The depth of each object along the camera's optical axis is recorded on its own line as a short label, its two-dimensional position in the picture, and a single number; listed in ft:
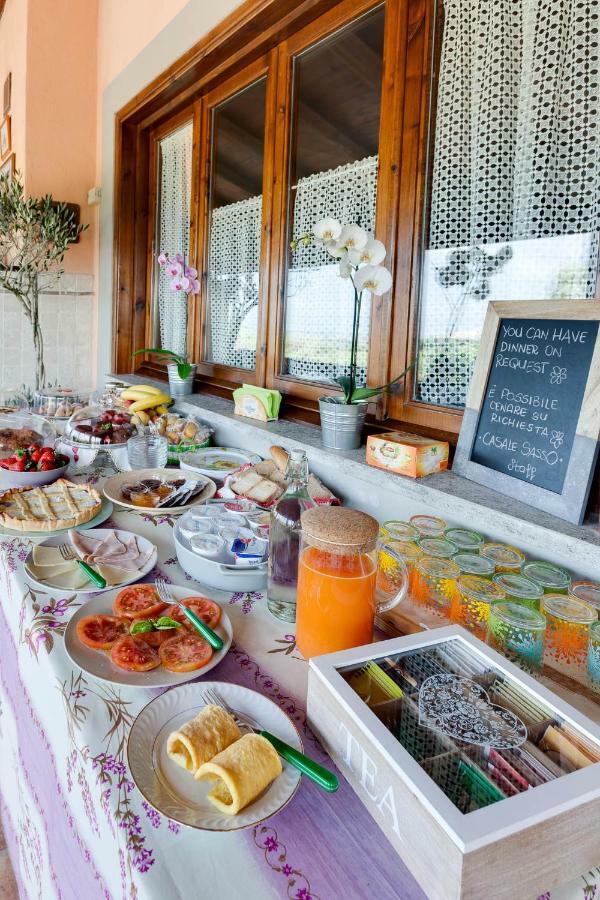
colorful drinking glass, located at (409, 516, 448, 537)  3.02
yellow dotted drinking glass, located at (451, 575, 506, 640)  2.34
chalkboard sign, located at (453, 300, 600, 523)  2.73
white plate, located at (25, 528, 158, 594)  2.82
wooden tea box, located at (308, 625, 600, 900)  1.29
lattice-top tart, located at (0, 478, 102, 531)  3.50
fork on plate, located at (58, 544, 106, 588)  2.85
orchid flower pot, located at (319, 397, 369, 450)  3.99
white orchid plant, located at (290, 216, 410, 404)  3.70
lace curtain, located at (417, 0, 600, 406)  3.07
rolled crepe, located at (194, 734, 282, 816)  1.58
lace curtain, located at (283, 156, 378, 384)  4.54
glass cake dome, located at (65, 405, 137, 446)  5.17
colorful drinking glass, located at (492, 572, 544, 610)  2.35
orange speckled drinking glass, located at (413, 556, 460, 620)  2.51
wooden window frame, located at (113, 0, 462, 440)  4.00
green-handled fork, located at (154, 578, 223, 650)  2.33
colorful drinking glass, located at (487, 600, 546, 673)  2.16
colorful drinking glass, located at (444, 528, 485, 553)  2.84
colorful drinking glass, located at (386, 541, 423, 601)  2.65
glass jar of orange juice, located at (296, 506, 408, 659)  2.20
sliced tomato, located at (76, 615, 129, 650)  2.34
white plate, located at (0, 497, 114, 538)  3.46
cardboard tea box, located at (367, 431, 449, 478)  3.42
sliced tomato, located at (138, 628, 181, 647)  2.38
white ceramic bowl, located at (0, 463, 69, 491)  4.42
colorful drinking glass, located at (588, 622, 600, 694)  2.12
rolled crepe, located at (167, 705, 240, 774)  1.71
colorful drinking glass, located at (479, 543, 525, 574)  2.63
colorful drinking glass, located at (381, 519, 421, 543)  2.86
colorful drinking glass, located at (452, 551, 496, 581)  2.54
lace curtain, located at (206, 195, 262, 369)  5.96
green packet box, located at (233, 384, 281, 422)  5.06
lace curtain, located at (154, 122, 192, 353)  7.30
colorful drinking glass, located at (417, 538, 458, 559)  2.72
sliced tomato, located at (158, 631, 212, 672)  2.22
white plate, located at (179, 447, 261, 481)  4.75
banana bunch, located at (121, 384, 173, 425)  6.15
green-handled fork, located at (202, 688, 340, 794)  1.63
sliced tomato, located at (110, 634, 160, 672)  2.20
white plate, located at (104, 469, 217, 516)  3.96
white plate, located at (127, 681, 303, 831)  1.57
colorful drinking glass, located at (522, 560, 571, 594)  2.48
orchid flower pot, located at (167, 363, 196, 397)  6.49
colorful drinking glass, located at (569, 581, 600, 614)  2.34
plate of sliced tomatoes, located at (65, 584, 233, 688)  2.20
